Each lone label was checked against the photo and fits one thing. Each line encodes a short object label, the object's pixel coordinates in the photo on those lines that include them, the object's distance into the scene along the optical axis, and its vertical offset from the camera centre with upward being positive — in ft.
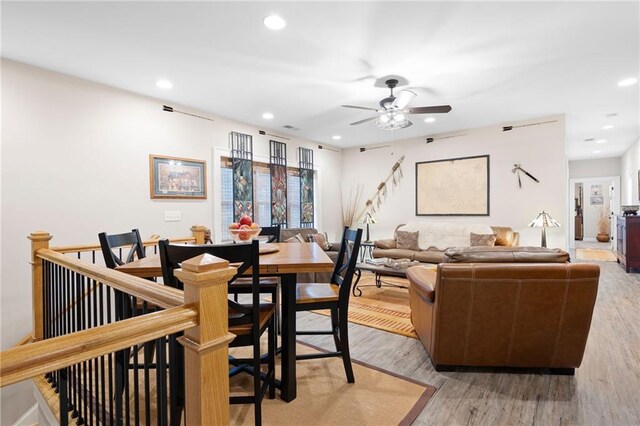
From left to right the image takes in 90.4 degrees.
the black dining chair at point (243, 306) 4.68 -1.46
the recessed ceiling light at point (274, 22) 7.89 +4.81
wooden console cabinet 17.34 -1.96
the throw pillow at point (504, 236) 16.31 -1.42
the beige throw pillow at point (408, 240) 18.44 -1.79
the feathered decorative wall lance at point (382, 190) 21.35 +1.41
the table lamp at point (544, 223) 15.29 -0.72
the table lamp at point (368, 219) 20.36 -0.58
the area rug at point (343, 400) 5.97 -3.88
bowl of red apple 7.27 -0.41
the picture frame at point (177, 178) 13.14 +1.54
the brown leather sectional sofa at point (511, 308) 6.61 -2.13
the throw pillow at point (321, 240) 17.26 -1.58
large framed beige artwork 18.19 +1.36
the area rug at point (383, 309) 10.50 -3.80
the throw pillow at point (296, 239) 16.37 -1.43
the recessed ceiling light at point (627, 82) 11.60 +4.66
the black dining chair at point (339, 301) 6.73 -1.90
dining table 5.69 -1.08
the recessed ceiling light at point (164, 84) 11.54 +4.80
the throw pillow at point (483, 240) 16.24 -1.60
